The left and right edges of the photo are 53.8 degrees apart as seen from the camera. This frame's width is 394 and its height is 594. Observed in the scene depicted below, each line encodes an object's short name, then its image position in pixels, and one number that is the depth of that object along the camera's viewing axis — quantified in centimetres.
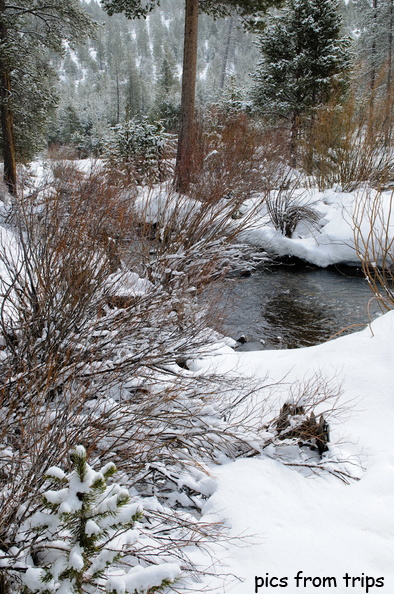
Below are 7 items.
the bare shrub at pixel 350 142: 873
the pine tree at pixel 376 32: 2336
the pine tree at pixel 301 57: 1452
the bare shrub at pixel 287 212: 948
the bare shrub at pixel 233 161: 623
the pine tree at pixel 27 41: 1026
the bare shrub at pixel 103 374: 162
